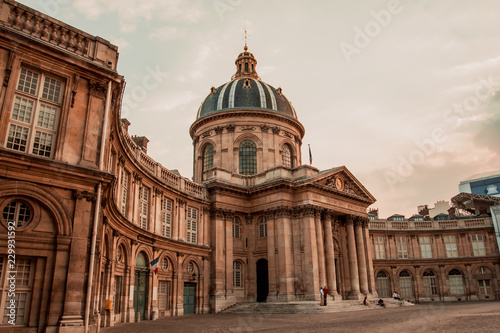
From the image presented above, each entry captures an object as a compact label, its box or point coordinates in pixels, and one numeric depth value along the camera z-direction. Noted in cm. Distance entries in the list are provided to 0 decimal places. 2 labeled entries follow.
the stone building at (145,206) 1307
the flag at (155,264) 2400
